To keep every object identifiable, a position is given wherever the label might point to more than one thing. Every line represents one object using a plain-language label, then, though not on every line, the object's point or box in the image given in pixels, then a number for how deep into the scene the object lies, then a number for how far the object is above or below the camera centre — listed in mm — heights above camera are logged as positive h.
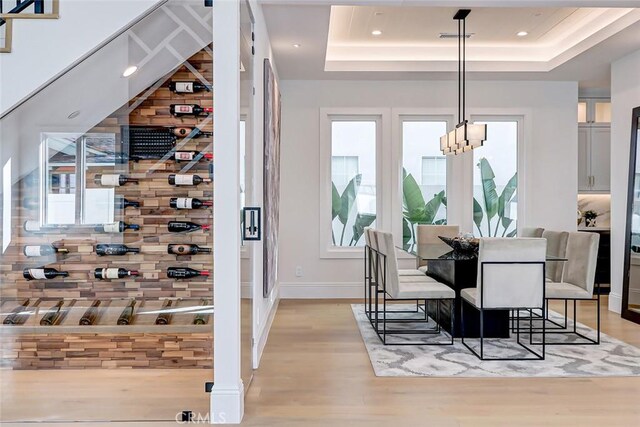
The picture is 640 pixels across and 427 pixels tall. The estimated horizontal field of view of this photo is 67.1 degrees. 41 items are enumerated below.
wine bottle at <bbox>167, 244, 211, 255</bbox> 3752 -270
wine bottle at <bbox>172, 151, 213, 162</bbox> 3771 +463
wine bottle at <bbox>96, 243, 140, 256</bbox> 3744 -271
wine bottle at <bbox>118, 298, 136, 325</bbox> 3658 -762
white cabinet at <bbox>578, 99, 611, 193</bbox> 6645 +814
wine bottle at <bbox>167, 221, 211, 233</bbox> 3764 -98
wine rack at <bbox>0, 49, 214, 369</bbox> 3574 -419
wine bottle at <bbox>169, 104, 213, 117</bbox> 3729 +811
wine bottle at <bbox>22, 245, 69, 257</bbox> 3654 -276
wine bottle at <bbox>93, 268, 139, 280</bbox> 3719 -455
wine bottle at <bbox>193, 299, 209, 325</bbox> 3662 -789
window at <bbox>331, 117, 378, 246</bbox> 6379 +583
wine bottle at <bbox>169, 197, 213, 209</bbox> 3756 +90
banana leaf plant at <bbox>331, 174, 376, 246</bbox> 6387 +146
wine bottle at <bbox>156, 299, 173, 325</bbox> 3669 -767
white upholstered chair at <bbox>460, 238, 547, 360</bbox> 3676 -456
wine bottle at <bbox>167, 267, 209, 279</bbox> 3754 -456
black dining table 4273 -834
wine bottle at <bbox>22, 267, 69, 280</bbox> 3637 -451
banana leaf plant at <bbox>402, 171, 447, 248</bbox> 6352 +84
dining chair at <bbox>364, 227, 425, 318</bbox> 4609 -440
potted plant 6777 -28
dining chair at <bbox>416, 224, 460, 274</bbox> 5570 -204
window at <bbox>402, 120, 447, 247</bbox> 6355 +521
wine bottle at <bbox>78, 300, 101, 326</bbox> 3625 -769
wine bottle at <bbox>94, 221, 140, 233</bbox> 3752 -100
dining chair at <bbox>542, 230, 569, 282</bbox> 4738 -334
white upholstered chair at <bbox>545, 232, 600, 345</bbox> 4102 -532
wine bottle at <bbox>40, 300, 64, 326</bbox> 3612 -762
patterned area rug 3428 -1105
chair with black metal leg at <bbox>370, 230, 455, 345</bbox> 4074 -633
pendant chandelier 4430 +769
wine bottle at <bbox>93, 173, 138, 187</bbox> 3750 +273
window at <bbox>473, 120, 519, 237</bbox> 6402 +459
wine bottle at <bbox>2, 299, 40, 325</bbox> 3613 -759
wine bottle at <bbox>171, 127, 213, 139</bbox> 3746 +641
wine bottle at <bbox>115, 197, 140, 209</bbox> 3773 +87
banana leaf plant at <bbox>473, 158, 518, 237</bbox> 6395 +167
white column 2654 +119
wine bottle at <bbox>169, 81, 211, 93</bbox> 3709 +983
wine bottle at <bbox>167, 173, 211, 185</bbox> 3773 +277
